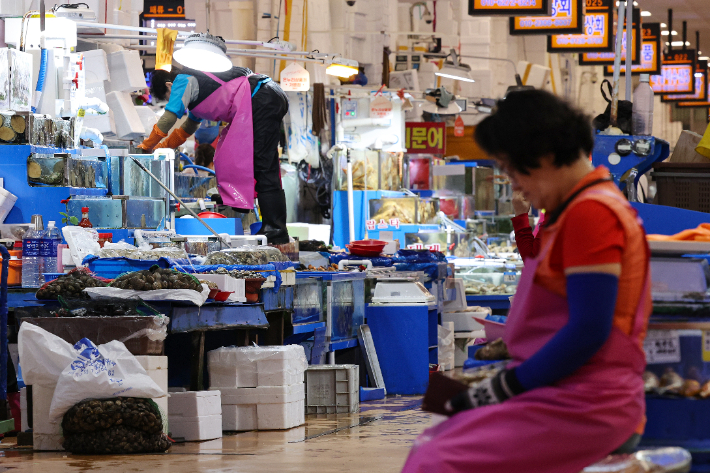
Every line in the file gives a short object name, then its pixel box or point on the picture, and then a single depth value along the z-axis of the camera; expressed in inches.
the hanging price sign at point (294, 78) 1178.6
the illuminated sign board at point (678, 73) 1953.7
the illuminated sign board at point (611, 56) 1409.9
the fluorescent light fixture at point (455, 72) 1599.4
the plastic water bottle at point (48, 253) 551.2
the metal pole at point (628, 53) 647.8
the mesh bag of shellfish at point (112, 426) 442.3
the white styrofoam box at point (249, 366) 529.7
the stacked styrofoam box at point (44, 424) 454.9
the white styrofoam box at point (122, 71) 1035.9
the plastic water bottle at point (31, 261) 546.3
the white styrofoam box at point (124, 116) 1034.1
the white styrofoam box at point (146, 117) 1123.6
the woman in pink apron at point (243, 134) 700.0
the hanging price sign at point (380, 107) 1405.0
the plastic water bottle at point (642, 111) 523.2
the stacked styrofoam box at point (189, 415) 489.1
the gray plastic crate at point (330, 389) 608.1
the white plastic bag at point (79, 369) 443.8
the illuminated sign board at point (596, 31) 1268.5
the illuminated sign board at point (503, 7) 940.6
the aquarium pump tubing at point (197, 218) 622.6
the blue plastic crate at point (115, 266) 519.5
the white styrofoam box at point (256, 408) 532.4
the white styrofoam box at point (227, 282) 521.0
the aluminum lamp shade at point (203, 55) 659.4
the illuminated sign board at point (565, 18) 1074.7
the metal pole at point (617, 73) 520.7
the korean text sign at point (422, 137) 1715.1
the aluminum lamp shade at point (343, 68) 1164.7
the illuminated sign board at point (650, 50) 1640.0
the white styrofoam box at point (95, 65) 992.9
